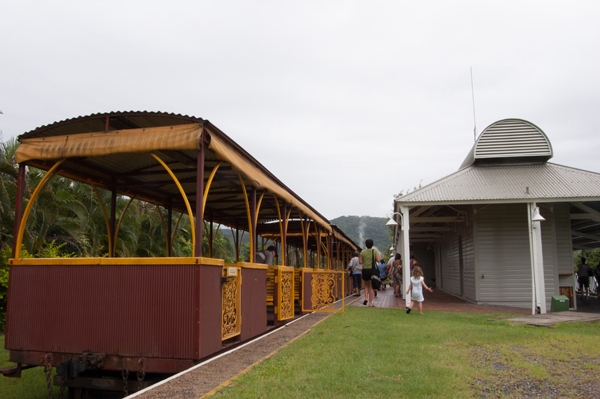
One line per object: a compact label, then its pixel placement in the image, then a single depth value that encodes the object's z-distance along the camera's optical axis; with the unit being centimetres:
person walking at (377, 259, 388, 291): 1847
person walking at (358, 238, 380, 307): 1234
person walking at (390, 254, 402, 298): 1805
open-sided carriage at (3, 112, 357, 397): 520
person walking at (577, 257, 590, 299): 1847
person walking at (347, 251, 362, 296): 1548
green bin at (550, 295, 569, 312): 1131
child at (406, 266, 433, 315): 1097
